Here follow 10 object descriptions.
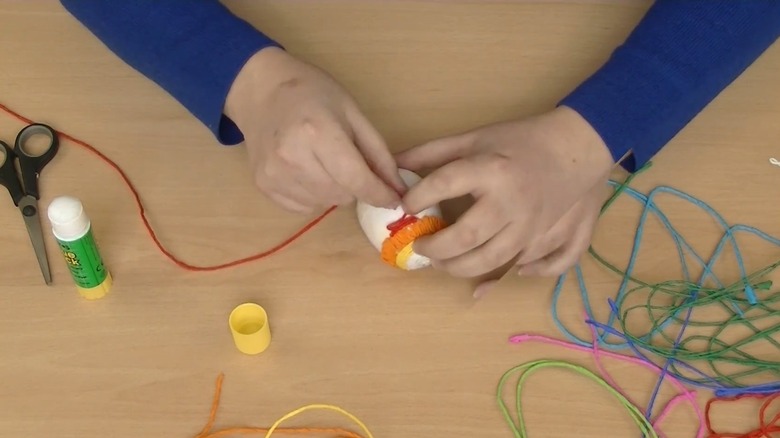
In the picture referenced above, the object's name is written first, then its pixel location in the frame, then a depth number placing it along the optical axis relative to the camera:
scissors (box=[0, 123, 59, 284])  0.78
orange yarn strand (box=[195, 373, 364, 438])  0.68
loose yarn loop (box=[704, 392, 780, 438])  0.70
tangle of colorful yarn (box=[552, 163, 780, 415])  0.74
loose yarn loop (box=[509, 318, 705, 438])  0.71
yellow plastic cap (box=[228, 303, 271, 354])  0.71
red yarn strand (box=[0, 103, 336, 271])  0.78
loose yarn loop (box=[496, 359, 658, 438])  0.70
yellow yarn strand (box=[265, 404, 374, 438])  0.69
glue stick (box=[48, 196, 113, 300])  0.70
